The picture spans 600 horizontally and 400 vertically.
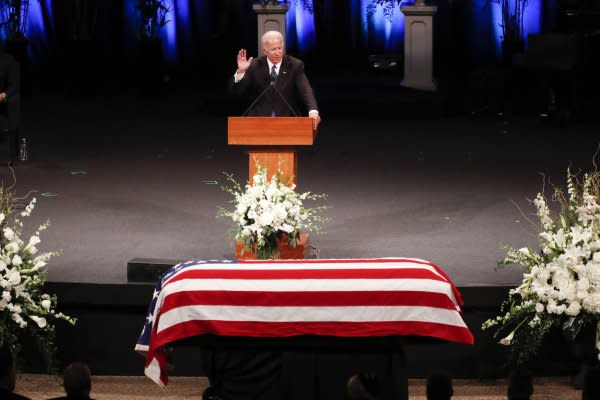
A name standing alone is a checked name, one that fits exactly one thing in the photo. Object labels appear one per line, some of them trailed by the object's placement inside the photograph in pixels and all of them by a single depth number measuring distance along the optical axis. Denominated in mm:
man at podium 16766
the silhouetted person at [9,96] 22516
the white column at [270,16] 32281
